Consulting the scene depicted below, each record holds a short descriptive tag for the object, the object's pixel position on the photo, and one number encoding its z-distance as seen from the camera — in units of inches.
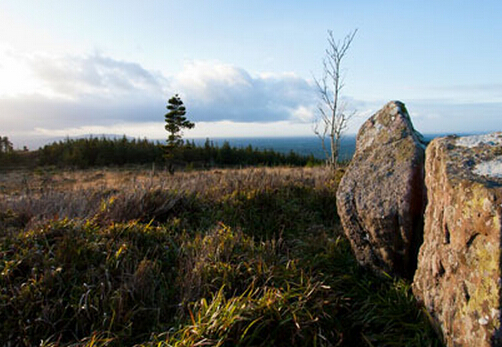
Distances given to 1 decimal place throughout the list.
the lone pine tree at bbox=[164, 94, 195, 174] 938.7
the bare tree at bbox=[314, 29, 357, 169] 406.6
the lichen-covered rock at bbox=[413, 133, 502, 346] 66.6
